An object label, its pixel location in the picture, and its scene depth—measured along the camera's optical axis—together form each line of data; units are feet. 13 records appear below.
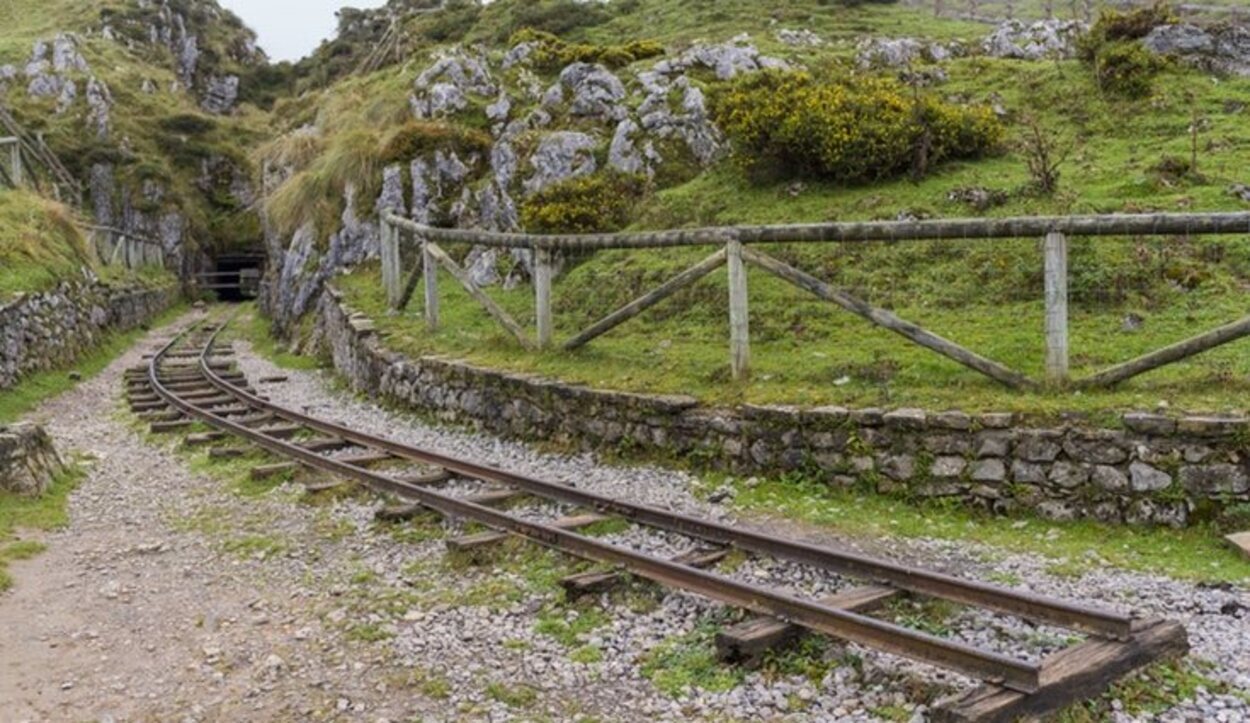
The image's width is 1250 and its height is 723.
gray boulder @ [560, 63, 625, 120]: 65.72
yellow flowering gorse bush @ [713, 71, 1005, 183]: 45.39
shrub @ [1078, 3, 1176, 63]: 55.72
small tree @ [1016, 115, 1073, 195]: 40.40
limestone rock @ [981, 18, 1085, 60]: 64.49
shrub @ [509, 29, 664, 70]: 75.20
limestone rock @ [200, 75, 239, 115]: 229.86
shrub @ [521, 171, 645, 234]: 53.72
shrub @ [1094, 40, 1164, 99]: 51.26
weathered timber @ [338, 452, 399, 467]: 33.24
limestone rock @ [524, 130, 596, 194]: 60.54
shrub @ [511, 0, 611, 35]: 105.70
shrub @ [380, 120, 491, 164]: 71.31
